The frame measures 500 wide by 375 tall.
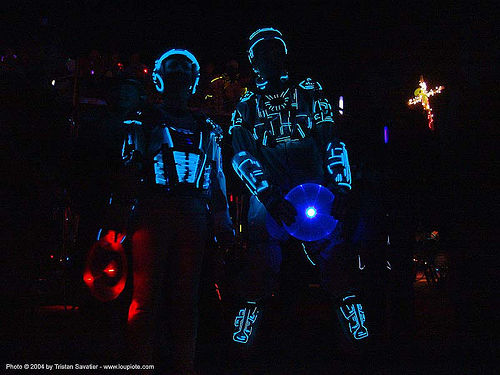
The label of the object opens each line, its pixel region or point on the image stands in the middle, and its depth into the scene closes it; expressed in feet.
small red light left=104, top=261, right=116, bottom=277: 7.66
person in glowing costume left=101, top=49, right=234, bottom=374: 7.24
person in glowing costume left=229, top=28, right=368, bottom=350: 9.80
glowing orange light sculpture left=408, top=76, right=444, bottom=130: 21.24
